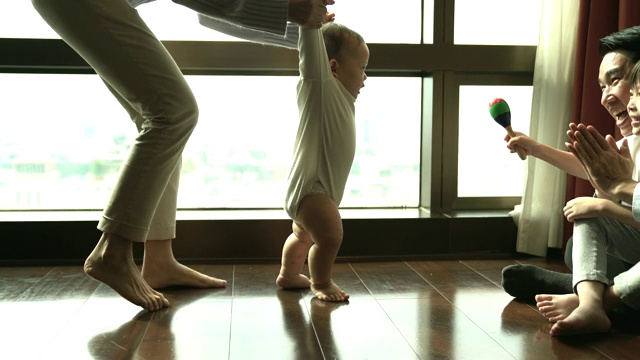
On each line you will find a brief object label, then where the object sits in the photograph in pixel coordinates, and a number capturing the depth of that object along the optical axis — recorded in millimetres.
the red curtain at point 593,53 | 2207
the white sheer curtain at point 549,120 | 2324
